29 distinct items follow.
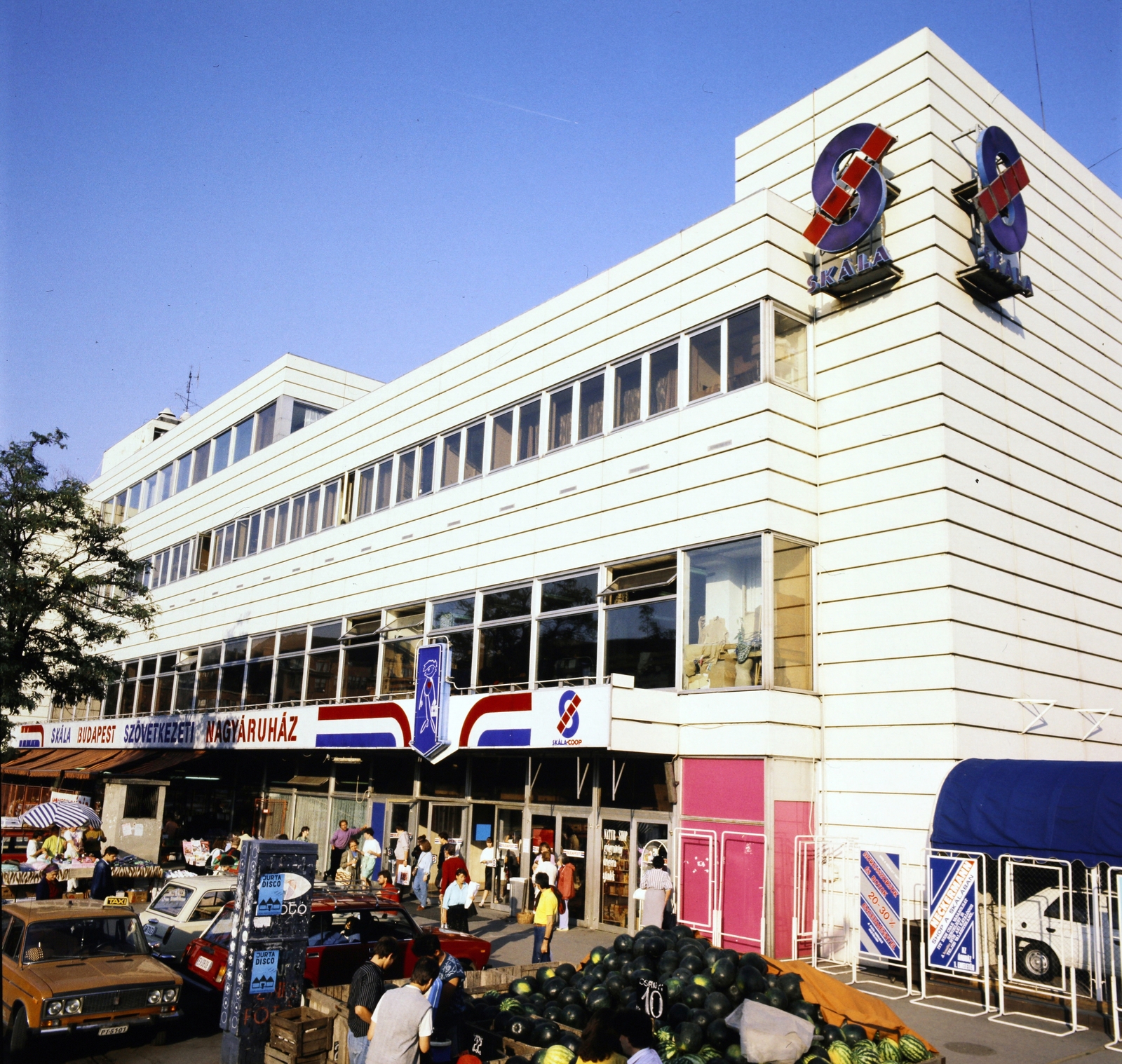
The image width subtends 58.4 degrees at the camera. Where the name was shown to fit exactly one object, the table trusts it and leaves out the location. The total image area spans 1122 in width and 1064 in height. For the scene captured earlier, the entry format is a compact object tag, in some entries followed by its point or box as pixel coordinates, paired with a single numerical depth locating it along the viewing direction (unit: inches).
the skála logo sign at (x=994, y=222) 745.0
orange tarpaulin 400.2
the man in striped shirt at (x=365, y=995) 329.4
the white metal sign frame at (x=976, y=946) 535.5
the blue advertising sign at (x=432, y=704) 870.4
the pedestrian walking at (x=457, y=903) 652.7
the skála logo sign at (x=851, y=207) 741.3
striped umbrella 1004.6
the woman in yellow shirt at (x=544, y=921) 601.3
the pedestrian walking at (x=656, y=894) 651.5
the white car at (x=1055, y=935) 542.9
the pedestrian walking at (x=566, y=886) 745.6
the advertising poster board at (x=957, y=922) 541.3
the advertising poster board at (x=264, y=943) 390.6
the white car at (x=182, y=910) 536.4
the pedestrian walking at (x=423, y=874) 859.4
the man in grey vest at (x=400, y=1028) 294.7
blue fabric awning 552.4
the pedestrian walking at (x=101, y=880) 720.3
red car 485.4
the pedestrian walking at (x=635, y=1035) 261.9
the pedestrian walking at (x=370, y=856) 908.6
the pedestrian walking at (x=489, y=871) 896.3
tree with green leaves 1230.9
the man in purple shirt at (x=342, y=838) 991.6
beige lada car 408.5
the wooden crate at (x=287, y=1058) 365.6
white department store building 688.4
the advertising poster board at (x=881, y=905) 582.6
